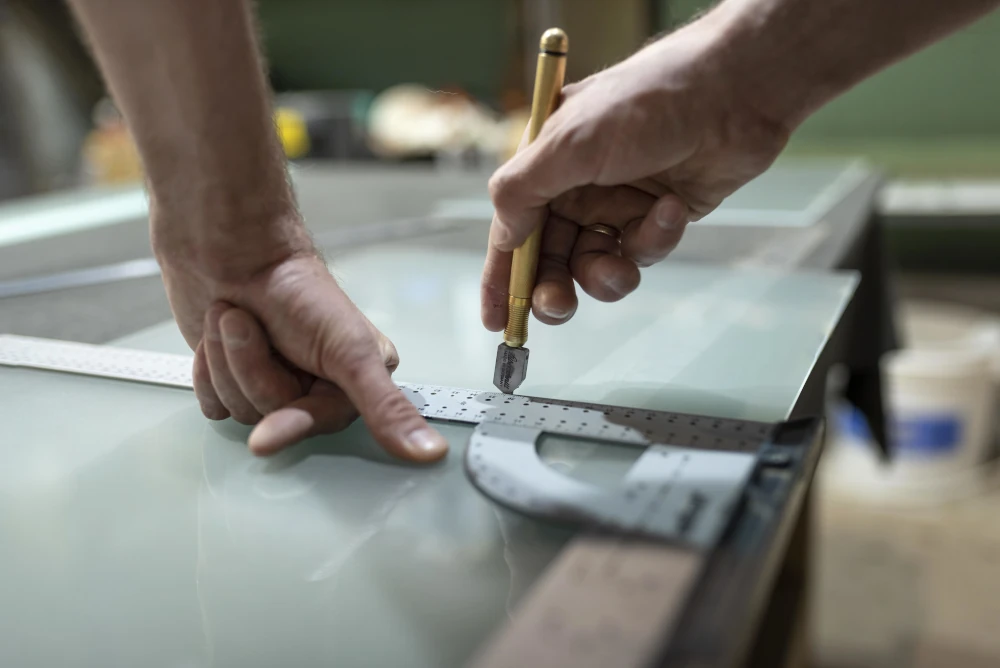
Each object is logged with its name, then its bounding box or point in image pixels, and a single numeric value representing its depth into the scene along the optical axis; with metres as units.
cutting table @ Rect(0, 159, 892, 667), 0.37
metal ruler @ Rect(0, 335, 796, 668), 0.33
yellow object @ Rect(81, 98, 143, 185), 2.07
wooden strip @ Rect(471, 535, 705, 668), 0.32
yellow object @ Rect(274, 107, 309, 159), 2.25
